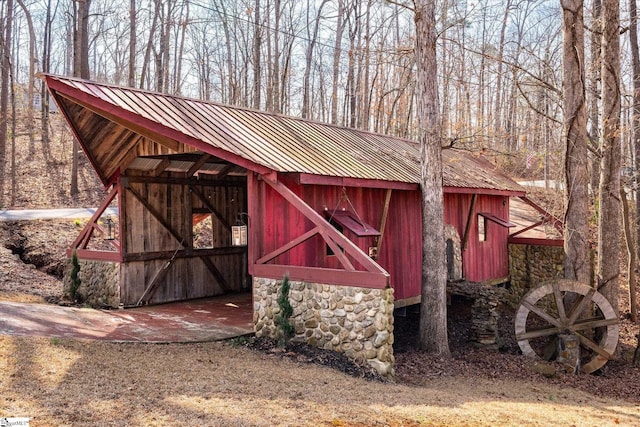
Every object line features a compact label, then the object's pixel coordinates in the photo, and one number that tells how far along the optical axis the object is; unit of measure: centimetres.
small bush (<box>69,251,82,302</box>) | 1276
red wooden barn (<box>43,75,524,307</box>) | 950
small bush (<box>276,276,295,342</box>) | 915
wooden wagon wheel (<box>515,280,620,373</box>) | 1120
